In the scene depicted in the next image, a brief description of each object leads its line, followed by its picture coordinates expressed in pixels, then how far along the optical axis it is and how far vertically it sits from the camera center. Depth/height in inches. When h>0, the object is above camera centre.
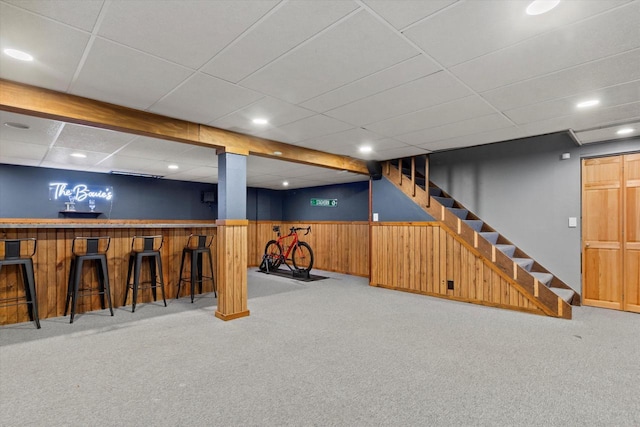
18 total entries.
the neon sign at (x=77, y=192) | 249.9 +23.9
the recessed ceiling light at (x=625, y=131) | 153.9 +45.4
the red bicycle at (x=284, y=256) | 288.5 -34.3
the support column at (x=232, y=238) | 152.6 -8.2
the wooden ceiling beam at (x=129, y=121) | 103.0 +40.0
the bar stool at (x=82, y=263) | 150.0 -22.5
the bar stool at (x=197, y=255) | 186.9 -20.7
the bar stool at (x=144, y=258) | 168.4 -22.1
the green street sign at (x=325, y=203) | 321.7 +19.7
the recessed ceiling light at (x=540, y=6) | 65.3 +45.6
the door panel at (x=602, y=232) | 171.0 -5.6
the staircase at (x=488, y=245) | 161.5 -14.0
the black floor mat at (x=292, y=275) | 265.4 -48.3
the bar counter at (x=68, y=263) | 143.7 -22.4
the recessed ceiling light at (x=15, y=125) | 139.7 +43.1
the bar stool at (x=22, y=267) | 135.7 -20.6
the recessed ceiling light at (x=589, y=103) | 119.2 +45.7
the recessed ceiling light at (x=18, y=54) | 83.2 +44.8
